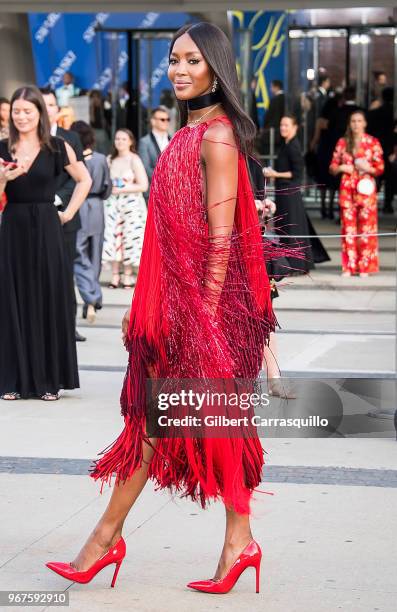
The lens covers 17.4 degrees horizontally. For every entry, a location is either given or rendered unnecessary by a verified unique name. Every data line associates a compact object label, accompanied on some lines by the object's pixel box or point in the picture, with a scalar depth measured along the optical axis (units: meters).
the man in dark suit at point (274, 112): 20.47
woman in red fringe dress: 4.16
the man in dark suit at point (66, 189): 9.29
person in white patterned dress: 14.20
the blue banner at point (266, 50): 20.27
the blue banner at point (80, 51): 20.92
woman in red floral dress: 15.26
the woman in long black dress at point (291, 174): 15.27
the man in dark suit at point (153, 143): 14.54
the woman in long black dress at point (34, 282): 7.88
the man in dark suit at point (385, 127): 21.27
